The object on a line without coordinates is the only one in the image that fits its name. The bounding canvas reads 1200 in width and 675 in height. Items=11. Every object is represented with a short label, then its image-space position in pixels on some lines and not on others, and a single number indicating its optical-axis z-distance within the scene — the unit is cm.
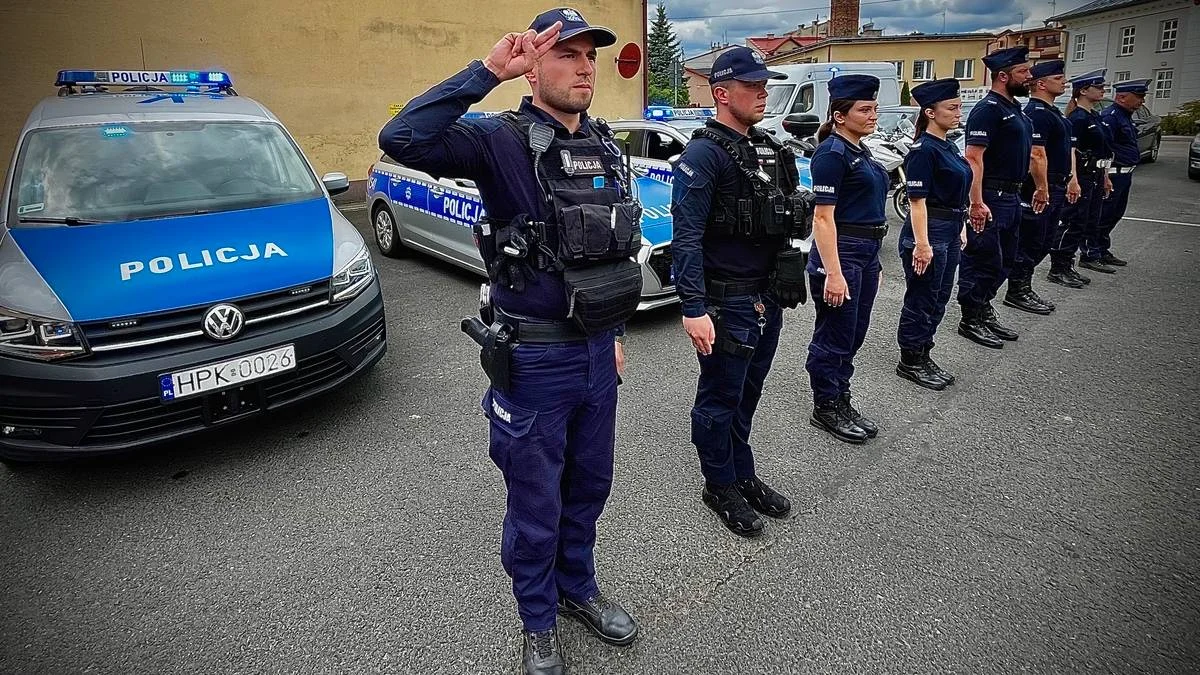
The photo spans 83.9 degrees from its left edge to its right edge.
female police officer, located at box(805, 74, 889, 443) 338
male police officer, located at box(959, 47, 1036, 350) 483
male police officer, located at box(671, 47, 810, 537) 263
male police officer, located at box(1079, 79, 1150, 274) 712
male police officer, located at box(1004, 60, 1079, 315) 572
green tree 6944
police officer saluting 184
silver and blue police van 290
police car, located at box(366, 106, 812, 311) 540
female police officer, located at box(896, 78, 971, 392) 416
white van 1333
